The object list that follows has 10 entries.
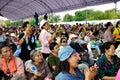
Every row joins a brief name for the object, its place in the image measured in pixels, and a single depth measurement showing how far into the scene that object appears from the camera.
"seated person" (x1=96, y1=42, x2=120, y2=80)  1.59
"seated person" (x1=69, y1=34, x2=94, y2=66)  2.31
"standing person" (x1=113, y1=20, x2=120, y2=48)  3.18
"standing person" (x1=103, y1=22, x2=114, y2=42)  3.17
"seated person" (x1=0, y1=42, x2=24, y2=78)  1.45
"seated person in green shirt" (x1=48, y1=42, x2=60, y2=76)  1.86
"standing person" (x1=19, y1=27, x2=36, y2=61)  2.07
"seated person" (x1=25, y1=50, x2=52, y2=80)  1.58
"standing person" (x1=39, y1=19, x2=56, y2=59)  2.24
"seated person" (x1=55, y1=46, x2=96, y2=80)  1.12
